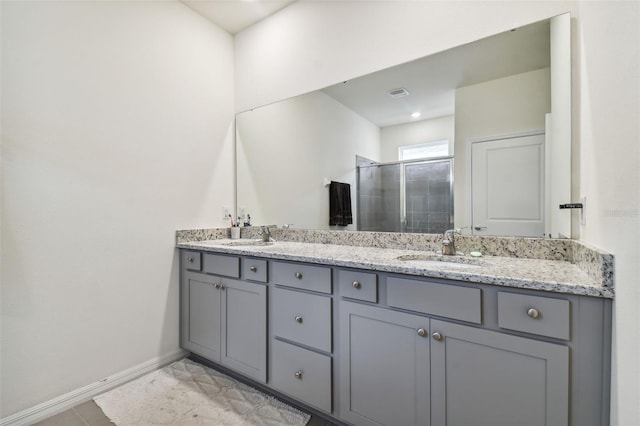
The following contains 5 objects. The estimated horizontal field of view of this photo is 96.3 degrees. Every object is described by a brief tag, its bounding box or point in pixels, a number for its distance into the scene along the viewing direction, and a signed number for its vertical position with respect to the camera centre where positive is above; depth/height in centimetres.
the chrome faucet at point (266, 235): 235 -20
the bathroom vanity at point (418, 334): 92 -52
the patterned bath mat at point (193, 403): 154 -113
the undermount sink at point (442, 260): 141 -26
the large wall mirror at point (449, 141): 141 +42
